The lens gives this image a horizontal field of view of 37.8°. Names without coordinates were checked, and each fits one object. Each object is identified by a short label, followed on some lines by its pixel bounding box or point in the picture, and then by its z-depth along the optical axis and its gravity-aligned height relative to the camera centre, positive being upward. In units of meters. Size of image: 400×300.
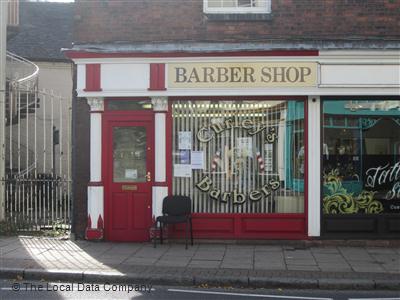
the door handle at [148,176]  11.07 -0.15
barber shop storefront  10.73 +0.45
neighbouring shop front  10.86 +0.22
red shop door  11.05 -0.42
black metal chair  10.59 -0.71
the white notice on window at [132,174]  11.14 -0.10
